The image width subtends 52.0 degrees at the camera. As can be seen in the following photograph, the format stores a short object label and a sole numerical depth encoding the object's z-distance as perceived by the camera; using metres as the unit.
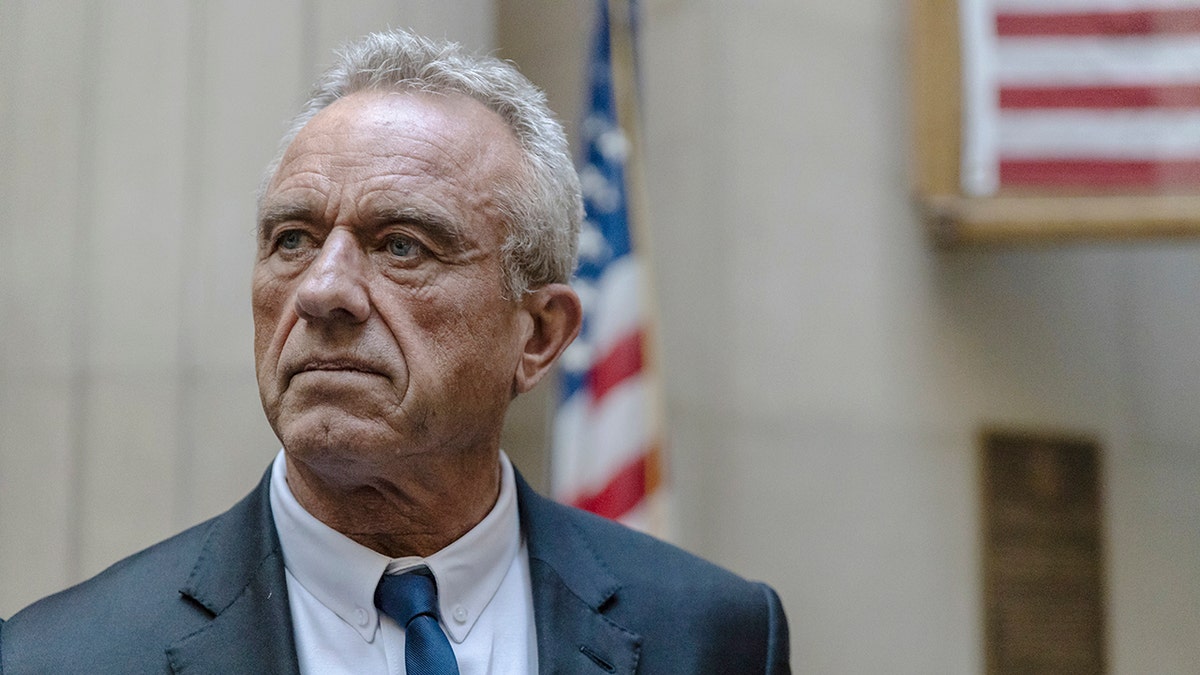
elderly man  1.97
